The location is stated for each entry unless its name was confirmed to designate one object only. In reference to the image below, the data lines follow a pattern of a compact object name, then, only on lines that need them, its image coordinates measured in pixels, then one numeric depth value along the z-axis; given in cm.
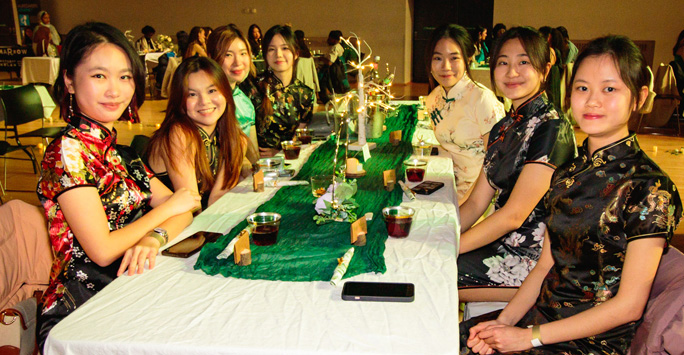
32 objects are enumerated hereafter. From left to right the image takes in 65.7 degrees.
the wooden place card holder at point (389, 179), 229
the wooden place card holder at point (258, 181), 232
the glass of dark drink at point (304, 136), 334
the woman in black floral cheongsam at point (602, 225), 139
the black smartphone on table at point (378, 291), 134
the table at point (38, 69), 977
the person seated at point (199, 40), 498
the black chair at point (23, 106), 500
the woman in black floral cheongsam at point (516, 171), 210
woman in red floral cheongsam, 158
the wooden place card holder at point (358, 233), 166
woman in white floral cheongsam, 303
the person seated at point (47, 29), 1255
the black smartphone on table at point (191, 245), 166
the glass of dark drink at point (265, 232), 167
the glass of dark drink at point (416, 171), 244
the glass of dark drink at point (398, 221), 174
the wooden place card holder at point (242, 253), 154
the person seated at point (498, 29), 951
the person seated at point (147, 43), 1202
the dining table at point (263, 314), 117
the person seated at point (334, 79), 862
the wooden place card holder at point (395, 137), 328
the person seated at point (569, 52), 775
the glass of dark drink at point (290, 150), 288
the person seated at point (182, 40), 1112
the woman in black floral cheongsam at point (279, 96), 378
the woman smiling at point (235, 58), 342
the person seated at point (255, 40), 1069
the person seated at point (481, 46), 1028
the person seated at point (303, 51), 1011
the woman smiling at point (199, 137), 244
